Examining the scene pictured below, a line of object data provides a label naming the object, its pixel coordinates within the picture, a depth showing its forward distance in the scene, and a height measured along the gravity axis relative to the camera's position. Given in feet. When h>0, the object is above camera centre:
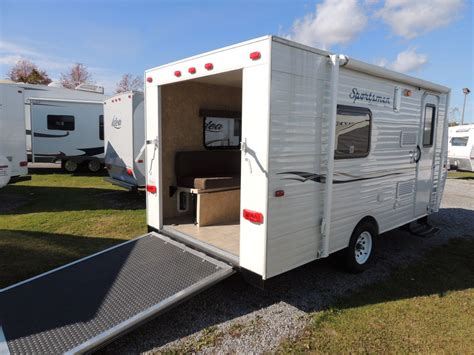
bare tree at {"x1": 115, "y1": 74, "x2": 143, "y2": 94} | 115.34 +16.23
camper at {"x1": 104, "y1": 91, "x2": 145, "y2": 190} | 26.40 -0.38
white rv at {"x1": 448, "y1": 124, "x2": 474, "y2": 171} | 52.70 -0.99
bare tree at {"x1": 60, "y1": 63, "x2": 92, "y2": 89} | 107.55 +17.00
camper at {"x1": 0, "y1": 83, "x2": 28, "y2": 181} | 27.43 +0.07
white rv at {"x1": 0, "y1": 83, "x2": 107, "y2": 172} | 42.88 +0.86
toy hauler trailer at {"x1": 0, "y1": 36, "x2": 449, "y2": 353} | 9.96 -1.86
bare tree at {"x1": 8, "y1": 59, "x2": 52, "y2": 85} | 90.99 +15.54
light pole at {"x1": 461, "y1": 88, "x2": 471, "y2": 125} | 104.66 +14.75
